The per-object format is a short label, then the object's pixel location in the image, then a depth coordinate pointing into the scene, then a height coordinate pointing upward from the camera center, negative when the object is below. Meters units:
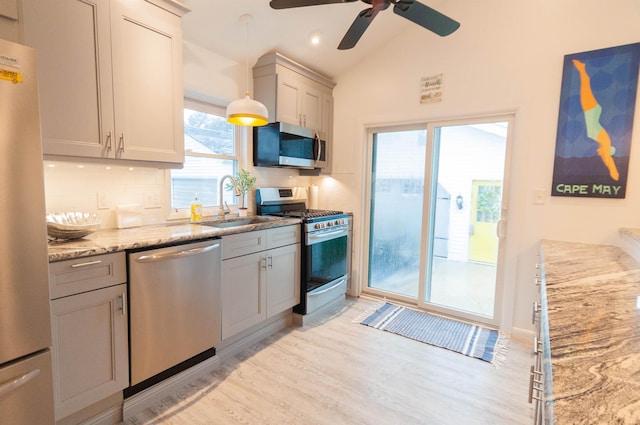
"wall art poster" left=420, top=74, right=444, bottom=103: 3.09 +1.02
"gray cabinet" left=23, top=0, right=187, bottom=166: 1.64 +0.63
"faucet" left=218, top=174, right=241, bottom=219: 2.88 -0.03
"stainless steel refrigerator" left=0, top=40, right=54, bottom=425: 1.13 -0.25
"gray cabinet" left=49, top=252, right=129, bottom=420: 1.49 -0.74
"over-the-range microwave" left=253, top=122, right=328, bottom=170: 3.05 +0.43
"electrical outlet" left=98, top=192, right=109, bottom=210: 2.16 -0.12
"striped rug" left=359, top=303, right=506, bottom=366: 2.60 -1.29
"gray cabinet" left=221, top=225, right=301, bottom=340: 2.34 -0.73
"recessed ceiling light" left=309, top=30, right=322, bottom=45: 2.96 +1.44
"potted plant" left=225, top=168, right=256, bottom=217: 3.03 +0.01
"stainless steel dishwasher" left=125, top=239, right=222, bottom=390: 1.78 -0.76
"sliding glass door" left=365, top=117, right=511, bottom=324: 3.04 -0.25
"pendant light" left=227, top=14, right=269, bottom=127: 2.13 +0.52
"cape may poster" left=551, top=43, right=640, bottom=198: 2.30 +0.56
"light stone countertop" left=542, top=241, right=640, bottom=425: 0.57 -0.38
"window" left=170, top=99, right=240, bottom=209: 2.77 +0.28
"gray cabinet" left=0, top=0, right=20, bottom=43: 1.37 +0.72
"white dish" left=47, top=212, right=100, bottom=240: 1.65 -0.24
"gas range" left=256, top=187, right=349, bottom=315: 3.02 -0.59
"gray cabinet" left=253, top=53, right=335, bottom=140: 3.03 +0.99
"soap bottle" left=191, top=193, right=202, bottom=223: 2.64 -0.23
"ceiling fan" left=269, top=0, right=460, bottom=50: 1.87 +1.09
